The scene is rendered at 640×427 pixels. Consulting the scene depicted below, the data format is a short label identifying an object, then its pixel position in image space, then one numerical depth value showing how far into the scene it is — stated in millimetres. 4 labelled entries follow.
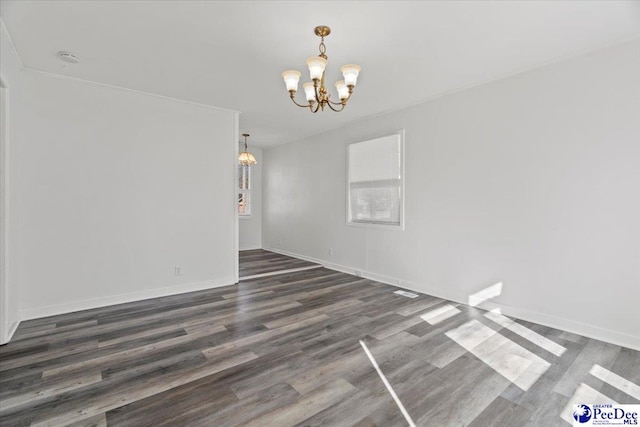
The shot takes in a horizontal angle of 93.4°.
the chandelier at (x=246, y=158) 6684
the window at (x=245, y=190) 8055
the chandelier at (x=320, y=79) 2451
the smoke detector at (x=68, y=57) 2952
